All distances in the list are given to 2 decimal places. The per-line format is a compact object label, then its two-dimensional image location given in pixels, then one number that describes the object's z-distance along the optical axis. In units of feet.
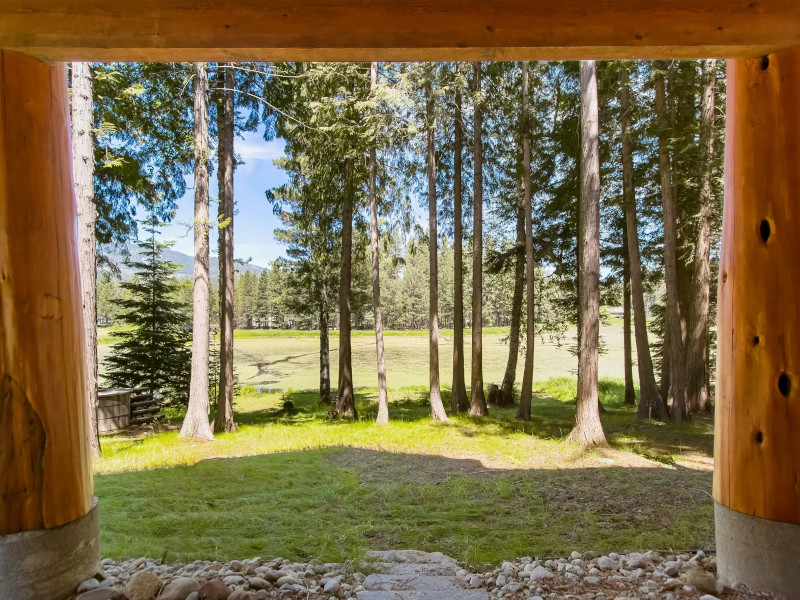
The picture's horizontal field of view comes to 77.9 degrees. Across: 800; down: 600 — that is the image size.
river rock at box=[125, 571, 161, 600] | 7.75
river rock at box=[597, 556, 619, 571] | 9.78
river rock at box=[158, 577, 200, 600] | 7.75
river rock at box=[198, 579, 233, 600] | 7.89
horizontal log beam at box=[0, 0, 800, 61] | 7.16
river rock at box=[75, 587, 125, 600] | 7.31
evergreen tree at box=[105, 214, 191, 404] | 43.19
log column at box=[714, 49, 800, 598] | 7.30
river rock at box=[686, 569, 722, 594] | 7.90
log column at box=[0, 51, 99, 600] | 7.11
